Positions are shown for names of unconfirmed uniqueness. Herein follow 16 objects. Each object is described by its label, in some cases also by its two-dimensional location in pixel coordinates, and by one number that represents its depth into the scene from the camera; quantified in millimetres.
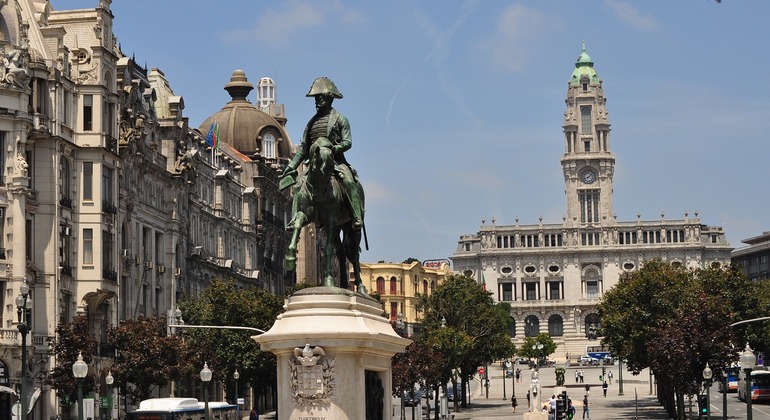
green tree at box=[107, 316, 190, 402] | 71250
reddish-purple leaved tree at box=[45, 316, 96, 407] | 67625
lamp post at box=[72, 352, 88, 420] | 44844
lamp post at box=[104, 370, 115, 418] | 68062
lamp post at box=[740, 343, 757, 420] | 47625
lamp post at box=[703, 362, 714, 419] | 59188
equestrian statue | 26938
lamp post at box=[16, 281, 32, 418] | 44875
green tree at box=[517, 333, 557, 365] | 188550
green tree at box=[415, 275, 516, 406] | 121375
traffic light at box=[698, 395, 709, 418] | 69006
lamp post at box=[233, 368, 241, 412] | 81312
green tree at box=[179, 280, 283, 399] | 82938
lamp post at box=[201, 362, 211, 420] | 60281
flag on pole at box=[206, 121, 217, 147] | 108938
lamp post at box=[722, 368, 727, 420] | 60719
